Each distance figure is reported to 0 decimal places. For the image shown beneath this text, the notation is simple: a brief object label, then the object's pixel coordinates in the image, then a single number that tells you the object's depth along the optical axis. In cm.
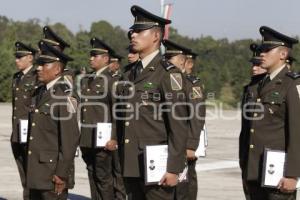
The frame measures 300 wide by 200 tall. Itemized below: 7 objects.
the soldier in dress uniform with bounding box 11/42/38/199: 1728
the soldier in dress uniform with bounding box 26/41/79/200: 1215
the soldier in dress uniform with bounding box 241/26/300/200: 1047
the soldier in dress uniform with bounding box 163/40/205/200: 1491
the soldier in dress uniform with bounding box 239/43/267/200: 1152
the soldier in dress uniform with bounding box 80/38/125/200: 1798
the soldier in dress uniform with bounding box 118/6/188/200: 1012
